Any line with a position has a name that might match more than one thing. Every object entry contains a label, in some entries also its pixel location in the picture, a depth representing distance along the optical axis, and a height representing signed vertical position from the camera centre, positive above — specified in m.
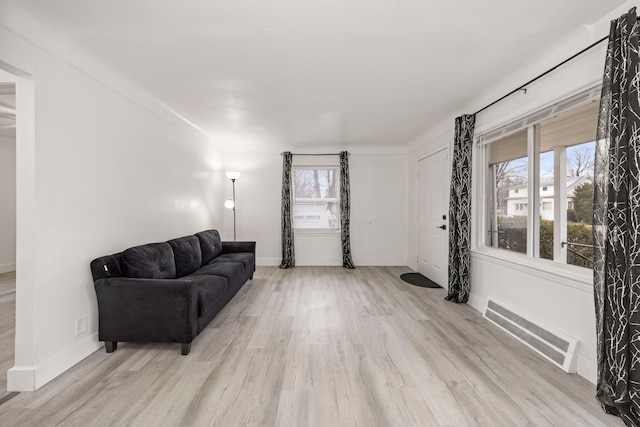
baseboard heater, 2.13 -1.10
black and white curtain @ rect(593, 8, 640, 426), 1.60 -0.12
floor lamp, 5.41 +0.28
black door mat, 4.45 -1.18
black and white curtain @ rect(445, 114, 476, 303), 3.48 -0.02
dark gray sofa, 2.34 -0.78
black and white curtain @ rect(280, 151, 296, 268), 5.65 -0.12
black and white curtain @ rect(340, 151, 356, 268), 5.71 +0.12
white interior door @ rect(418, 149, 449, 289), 4.34 -0.10
